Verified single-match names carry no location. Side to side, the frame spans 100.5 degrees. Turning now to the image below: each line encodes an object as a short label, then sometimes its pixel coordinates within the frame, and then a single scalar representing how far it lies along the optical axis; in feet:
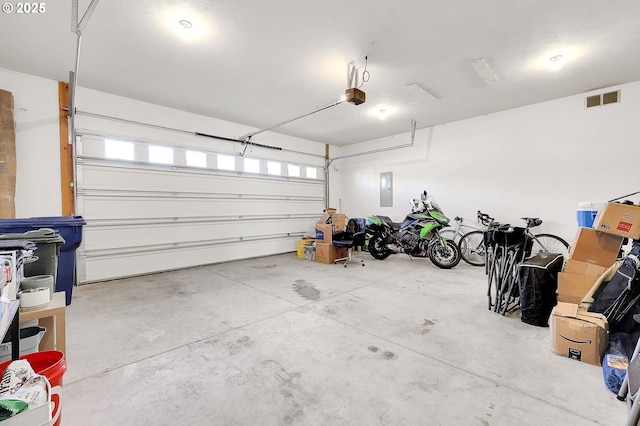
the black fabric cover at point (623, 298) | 6.02
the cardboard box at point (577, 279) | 7.32
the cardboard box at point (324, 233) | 16.61
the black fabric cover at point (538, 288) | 7.67
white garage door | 12.78
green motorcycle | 15.21
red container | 3.04
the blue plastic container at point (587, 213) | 9.00
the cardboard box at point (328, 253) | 16.52
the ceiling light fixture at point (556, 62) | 10.02
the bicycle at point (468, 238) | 16.05
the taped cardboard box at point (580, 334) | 5.81
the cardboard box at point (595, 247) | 7.56
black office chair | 15.88
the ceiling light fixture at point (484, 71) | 10.24
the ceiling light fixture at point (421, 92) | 12.41
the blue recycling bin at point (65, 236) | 8.52
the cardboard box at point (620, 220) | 6.84
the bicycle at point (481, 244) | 13.99
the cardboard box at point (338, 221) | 18.26
